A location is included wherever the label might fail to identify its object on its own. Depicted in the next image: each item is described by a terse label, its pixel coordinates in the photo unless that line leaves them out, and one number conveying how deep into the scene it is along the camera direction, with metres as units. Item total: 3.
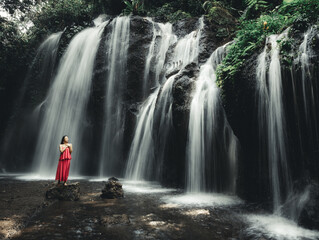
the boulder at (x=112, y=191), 5.75
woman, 5.99
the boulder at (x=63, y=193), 5.42
